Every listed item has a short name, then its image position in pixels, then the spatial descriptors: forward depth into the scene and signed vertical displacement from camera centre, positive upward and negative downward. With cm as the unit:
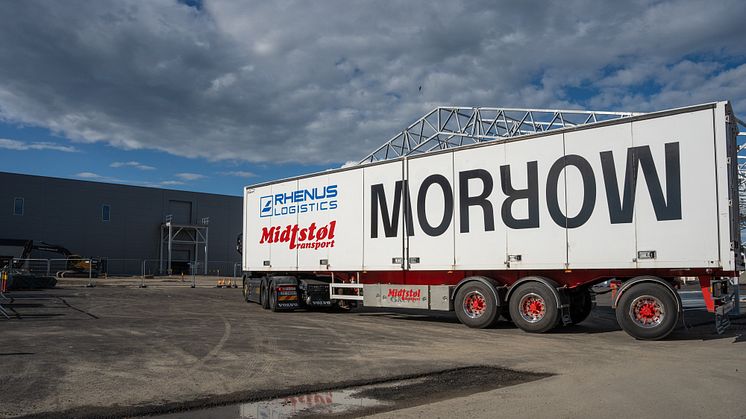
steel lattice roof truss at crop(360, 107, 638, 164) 3503 +770
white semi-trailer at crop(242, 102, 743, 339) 1170 +53
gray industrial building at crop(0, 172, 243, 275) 5262 +263
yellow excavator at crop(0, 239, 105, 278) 4519 -44
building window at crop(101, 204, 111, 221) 5706 +351
